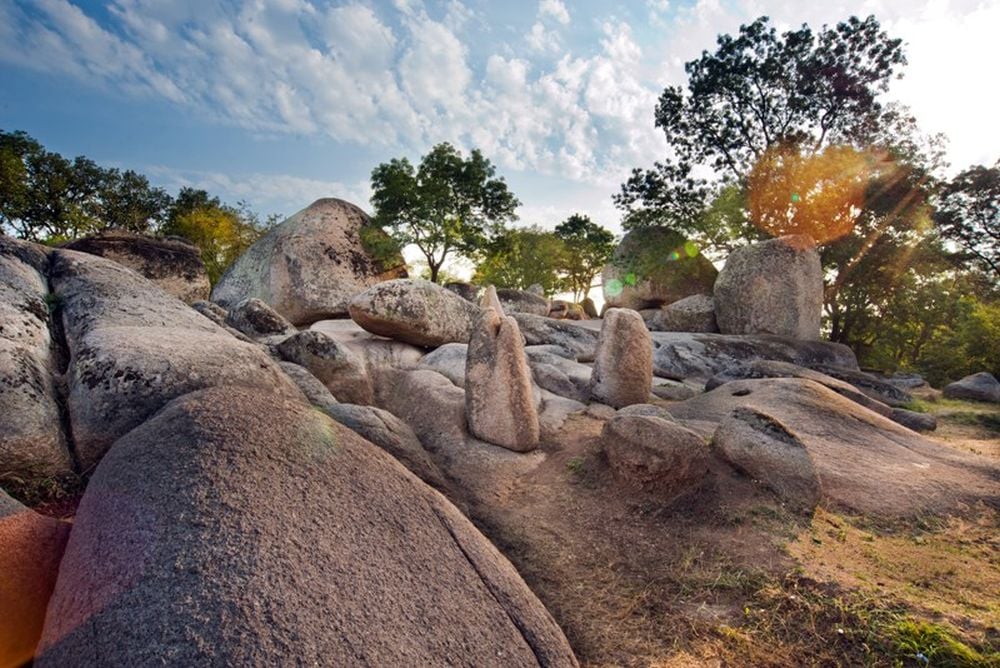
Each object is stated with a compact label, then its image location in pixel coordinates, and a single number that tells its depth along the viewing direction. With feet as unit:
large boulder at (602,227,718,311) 81.30
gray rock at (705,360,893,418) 38.63
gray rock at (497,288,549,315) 75.36
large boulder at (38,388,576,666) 7.72
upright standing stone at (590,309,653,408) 32.58
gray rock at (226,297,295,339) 36.52
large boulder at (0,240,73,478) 12.73
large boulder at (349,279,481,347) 39.04
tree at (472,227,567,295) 124.06
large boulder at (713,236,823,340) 64.64
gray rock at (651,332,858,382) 51.67
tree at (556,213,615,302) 124.36
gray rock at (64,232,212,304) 39.19
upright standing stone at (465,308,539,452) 25.11
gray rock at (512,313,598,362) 50.11
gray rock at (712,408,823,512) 19.93
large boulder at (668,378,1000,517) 21.17
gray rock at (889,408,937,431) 37.06
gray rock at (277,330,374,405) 29.19
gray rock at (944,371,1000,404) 55.42
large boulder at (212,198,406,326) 52.29
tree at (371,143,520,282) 70.74
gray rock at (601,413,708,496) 20.58
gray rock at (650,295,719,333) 71.20
